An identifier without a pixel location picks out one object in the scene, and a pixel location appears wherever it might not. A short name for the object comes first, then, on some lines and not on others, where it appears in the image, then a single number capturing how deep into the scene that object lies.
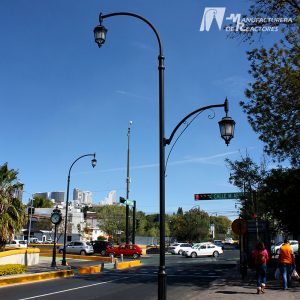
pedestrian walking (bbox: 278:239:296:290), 14.14
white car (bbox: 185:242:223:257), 47.00
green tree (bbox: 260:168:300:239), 20.53
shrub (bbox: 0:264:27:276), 18.95
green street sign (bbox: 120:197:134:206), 32.67
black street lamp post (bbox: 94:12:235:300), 9.20
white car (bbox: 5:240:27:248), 56.12
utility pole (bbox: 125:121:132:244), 38.50
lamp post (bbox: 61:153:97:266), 32.13
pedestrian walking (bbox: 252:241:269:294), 13.62
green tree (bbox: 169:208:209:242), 88.38
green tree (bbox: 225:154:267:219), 30.48
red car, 41.69
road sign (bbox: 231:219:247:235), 17.36
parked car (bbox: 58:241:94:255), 46.19
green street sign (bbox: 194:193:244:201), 32.31
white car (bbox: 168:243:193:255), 54.57
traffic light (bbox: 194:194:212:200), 33.80
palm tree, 25.06
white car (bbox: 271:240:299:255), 44.33
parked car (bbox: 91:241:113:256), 47.12
